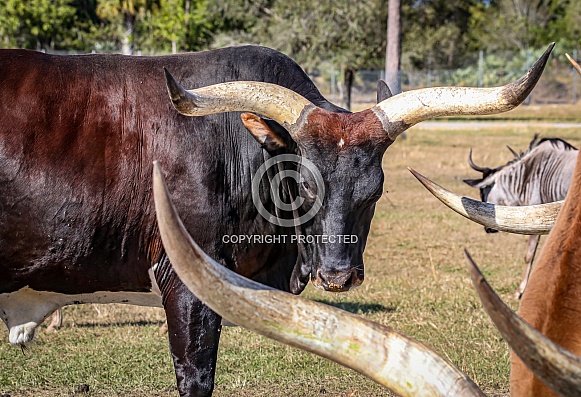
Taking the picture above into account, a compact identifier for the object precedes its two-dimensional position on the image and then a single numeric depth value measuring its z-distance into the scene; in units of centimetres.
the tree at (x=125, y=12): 3338
